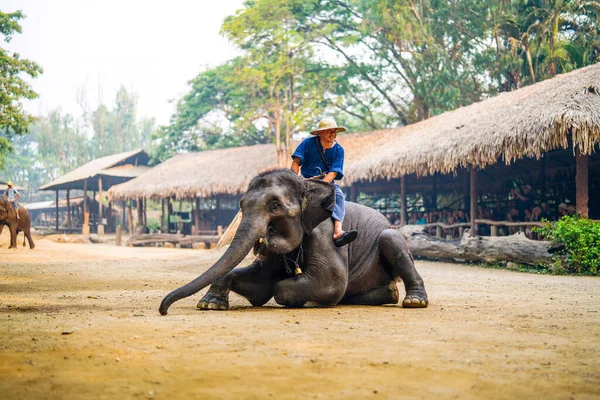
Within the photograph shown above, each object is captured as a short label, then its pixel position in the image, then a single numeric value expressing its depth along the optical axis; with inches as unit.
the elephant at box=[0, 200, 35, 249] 733.3
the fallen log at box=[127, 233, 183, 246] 1072.8
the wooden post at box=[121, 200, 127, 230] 1675.4
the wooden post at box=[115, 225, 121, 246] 1083.0
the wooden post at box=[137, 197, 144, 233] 1268.1
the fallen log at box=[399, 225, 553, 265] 504.7
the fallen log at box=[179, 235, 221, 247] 1007.9
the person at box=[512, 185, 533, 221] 692.1
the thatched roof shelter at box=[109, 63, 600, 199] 508.4
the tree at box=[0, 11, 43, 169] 864.9
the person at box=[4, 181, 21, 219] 732.0
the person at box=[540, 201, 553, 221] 645.9
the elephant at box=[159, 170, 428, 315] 221.0
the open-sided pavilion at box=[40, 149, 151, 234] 1391.2
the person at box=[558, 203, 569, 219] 602.3
